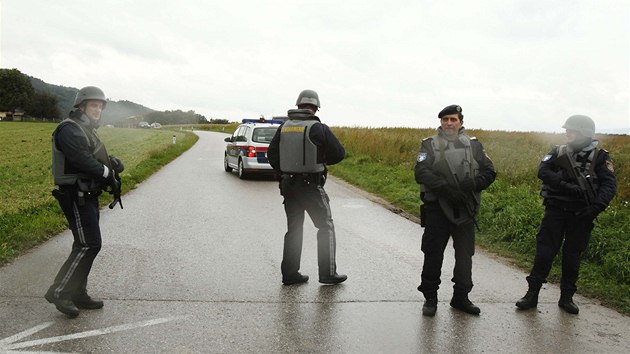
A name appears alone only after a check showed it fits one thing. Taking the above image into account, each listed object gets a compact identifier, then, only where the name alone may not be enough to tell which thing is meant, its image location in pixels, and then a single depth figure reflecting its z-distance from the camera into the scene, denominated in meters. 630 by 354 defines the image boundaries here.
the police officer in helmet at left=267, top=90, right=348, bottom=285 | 5.40
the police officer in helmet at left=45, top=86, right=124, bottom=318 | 4.42
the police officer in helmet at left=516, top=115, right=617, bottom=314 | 4.87
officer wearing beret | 4.75
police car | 15.54
